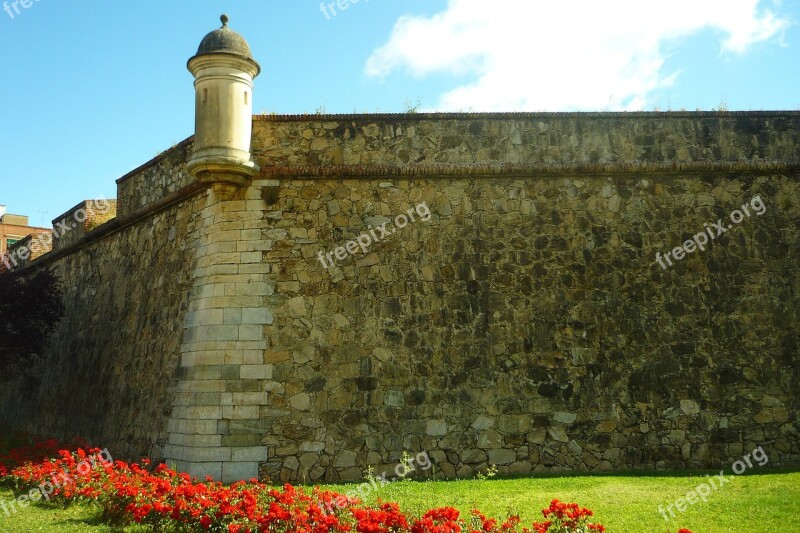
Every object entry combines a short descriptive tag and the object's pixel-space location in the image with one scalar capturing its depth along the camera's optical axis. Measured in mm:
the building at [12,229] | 36719
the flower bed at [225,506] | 5504
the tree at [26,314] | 13766
